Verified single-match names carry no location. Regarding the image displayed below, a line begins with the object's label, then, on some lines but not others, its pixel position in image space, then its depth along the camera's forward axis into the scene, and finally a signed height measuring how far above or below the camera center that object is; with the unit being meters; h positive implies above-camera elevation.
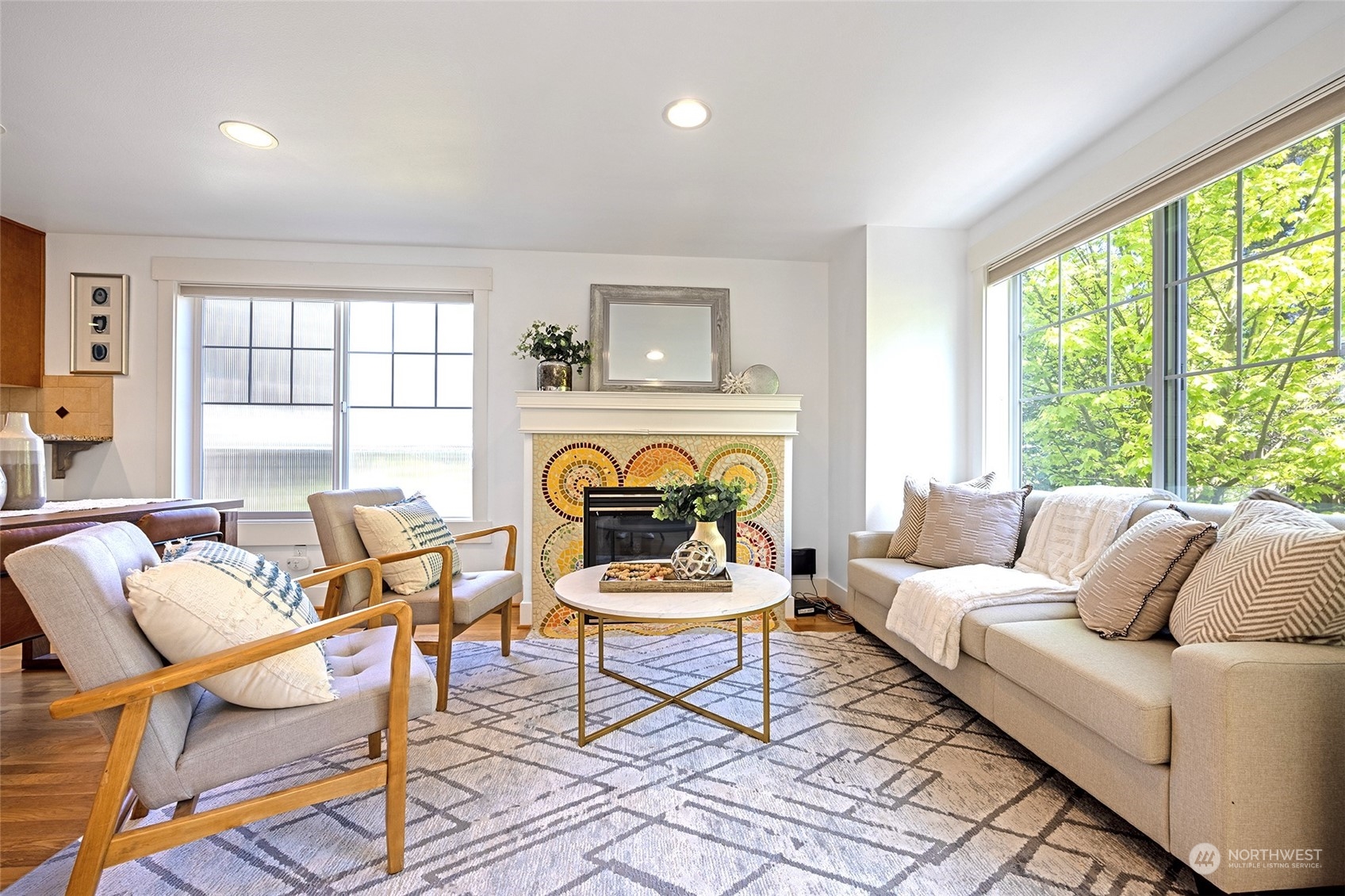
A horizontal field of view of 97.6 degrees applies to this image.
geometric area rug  1.38 -0.99
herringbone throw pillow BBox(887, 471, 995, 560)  3.02 -0.32
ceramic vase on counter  2.37 -0.05
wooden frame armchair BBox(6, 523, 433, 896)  1.15 -0.60
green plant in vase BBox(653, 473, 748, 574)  2.41 -0.20
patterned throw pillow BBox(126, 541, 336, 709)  1.26 -0.37
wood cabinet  3.42 +0.89
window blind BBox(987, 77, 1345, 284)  1.79 +1.07
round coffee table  1.92 -0.51
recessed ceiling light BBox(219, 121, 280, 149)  2.41 +1.34
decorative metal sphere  2.29 -0.42
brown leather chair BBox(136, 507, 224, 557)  2.43 -0.32
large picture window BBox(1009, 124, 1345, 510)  1.90 +0.45
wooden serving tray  2.19 -0.49
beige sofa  1.22 -0.64
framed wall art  3.67 +0.80
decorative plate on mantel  3.96 +0.51
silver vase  3.68 +0.49
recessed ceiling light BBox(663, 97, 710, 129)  2.25 +1.34
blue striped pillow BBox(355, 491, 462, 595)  2.41 -0.37
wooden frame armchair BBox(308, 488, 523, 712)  2.30 -0.57
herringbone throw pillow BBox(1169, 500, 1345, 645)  1.34 -0.31
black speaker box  4.03 -0.72
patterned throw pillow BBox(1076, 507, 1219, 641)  1.72 -0.36
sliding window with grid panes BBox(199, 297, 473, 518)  3.92 +0.36
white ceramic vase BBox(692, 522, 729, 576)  2.45 -0.34
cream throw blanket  2.17 -0.49
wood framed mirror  4.01 +0.81
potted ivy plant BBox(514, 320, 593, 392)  3.68 +0.63
